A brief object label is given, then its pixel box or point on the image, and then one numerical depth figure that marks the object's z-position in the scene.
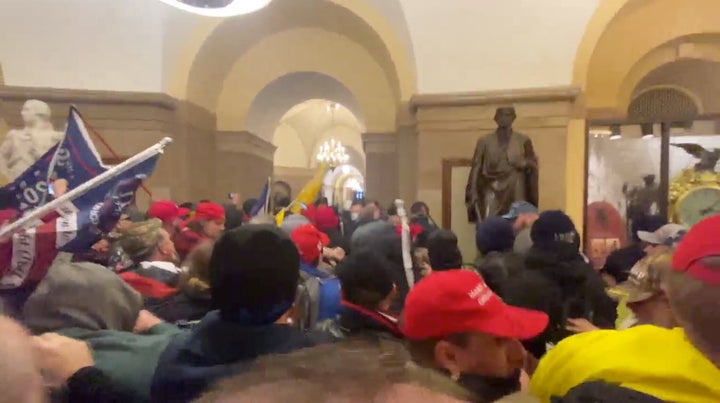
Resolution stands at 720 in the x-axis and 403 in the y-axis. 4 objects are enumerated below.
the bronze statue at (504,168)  7.78
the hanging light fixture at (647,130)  7.82
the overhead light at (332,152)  24.95
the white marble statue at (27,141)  8.11
